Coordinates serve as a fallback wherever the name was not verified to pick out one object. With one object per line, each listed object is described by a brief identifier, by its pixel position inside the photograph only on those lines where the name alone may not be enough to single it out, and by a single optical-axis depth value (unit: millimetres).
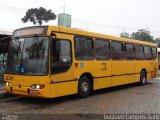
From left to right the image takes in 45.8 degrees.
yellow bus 6376
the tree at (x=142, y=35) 50340
